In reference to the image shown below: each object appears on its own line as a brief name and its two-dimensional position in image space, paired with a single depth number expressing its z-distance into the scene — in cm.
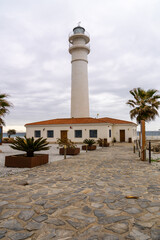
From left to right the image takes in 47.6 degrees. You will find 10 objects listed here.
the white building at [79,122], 2705
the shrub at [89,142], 1772
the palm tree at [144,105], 1928
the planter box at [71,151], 1325
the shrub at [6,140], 2928
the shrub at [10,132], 3750
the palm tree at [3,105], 1475
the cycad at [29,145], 874
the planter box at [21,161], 810
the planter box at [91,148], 1766
